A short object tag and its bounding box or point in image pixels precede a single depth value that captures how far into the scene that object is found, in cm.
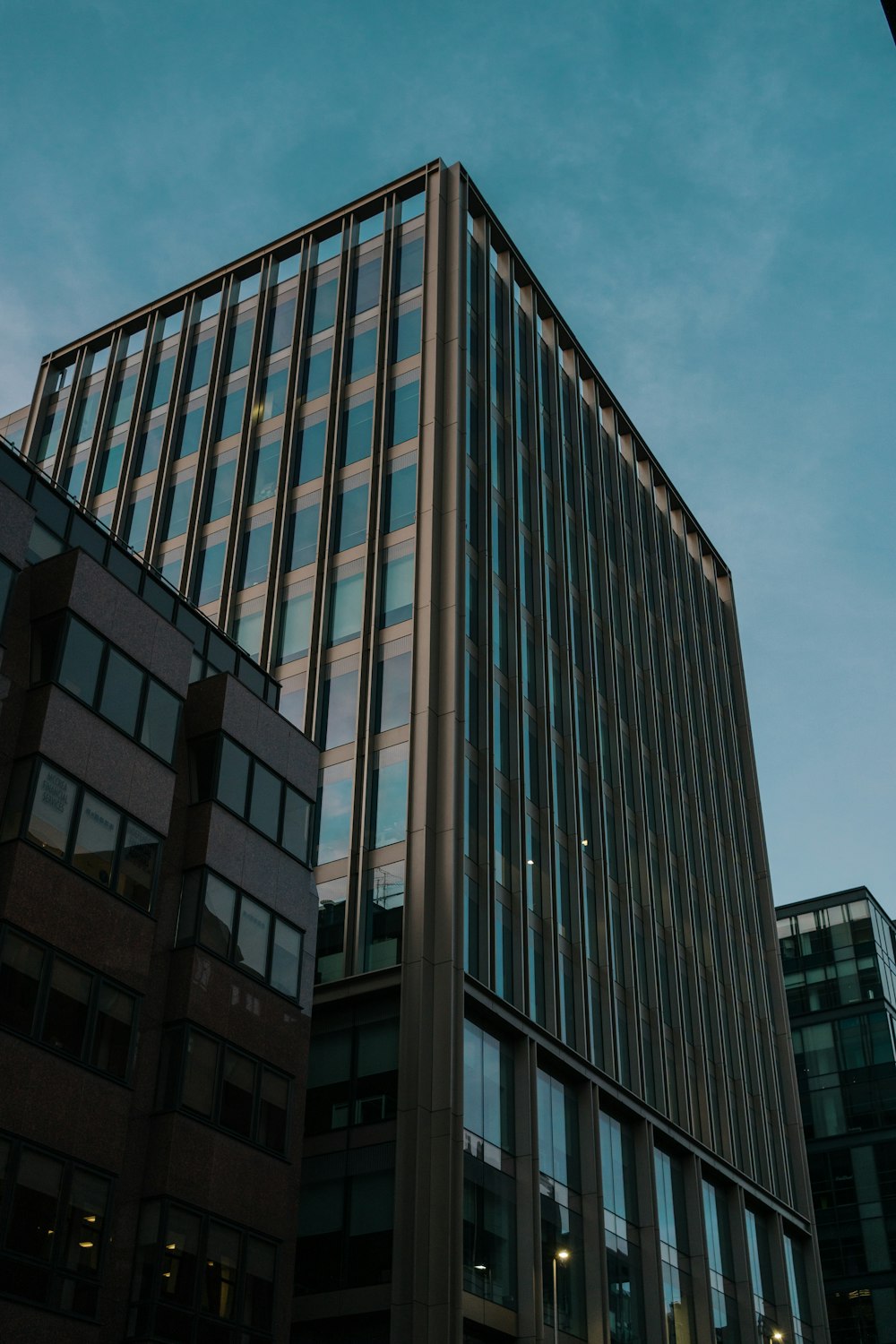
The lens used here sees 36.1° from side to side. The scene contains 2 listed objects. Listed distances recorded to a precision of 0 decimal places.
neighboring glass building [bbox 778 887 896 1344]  7350
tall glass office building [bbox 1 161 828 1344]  3897
